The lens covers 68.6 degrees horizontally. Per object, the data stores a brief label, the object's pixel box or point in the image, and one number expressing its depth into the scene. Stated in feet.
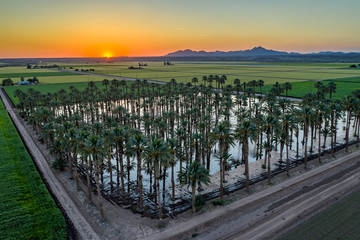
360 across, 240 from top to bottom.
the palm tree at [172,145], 126.96
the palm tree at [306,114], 166.40
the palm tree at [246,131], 138.00
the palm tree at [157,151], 115.96
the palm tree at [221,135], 130.41
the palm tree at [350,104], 185.62
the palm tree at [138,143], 123.13
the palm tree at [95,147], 118.21
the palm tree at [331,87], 322.14
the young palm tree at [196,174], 118.52
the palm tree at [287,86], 369.87
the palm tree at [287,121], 154.20
